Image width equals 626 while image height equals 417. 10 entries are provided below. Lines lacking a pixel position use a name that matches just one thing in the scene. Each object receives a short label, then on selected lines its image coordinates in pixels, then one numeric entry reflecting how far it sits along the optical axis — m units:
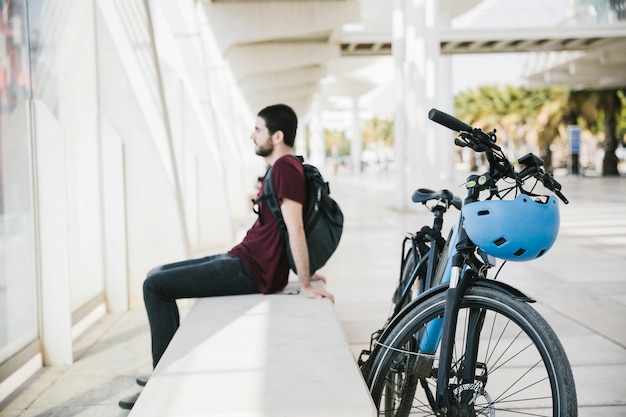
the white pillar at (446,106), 33.06
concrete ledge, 2.47
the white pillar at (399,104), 19.64
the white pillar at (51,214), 5.18
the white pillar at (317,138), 66.62
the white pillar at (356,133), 65.88
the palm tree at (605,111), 37.28
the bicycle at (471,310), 2.49
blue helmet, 2.50
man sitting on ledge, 4.08
